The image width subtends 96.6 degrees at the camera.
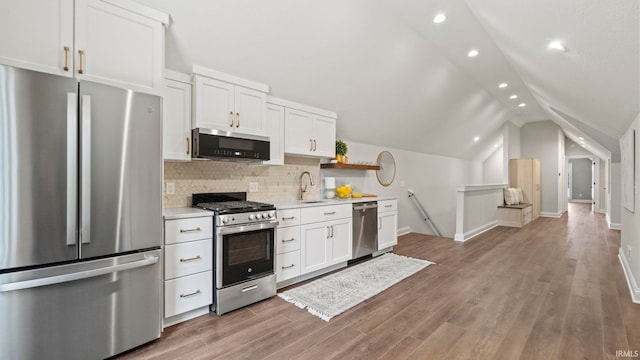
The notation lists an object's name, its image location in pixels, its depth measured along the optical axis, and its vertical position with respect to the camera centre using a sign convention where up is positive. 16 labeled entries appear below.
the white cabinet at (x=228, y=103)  2.74 +0.81
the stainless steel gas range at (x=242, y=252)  2.52 -0.67
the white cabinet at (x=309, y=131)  3.65 +0.68
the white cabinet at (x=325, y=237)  3.30 -0.69
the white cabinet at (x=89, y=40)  1.67 +0.92
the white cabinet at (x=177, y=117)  2.59 +0.60
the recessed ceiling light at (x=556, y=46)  2.51 +1.23
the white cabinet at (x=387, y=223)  4.38 -0.67
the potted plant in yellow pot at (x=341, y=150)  4.43 +0.49
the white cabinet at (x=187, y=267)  2.29 -0.72
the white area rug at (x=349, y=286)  2.70 -1.16
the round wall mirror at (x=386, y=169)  5.62 +0.26
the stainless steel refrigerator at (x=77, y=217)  1.55 -0.23
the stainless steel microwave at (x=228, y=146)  2.68 +0.35
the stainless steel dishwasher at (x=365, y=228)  3.94 -0.67
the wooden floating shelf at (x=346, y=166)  4.39 +0.24
